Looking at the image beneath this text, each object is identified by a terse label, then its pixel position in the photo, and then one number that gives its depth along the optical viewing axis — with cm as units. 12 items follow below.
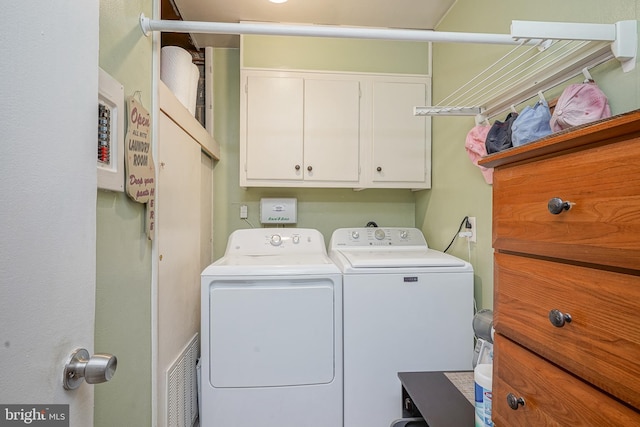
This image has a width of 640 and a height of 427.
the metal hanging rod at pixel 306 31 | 108
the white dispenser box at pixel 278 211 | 240
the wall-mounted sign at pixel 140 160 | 100
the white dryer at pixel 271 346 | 155
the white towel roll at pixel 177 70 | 154
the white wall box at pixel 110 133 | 86
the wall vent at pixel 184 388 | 140
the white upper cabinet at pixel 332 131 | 213
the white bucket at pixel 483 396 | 92
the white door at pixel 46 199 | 43
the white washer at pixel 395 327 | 161
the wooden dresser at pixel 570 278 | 47
